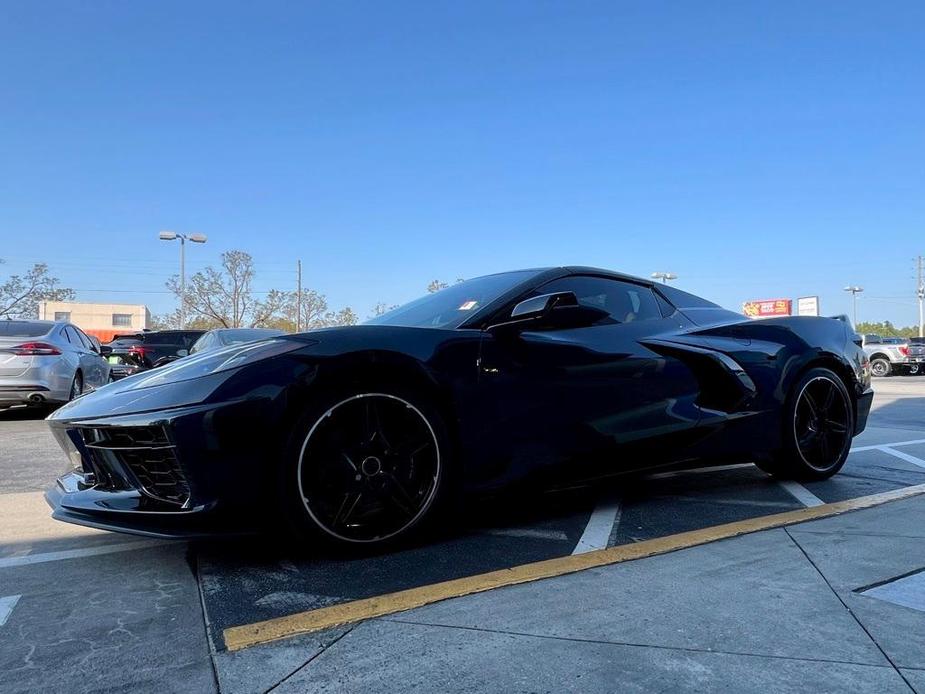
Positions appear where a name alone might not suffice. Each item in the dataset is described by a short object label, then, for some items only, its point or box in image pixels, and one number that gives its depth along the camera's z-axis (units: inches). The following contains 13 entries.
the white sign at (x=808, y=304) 2027.6
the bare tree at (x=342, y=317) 1665.7
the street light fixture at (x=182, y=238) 924.0
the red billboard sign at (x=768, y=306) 2203.5
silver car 305.1
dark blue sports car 93.1
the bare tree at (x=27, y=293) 1515.7
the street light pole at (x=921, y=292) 2432.6
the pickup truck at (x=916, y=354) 980.6
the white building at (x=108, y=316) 2608.3
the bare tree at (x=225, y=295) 1347.2
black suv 467.2
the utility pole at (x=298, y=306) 1441.9
